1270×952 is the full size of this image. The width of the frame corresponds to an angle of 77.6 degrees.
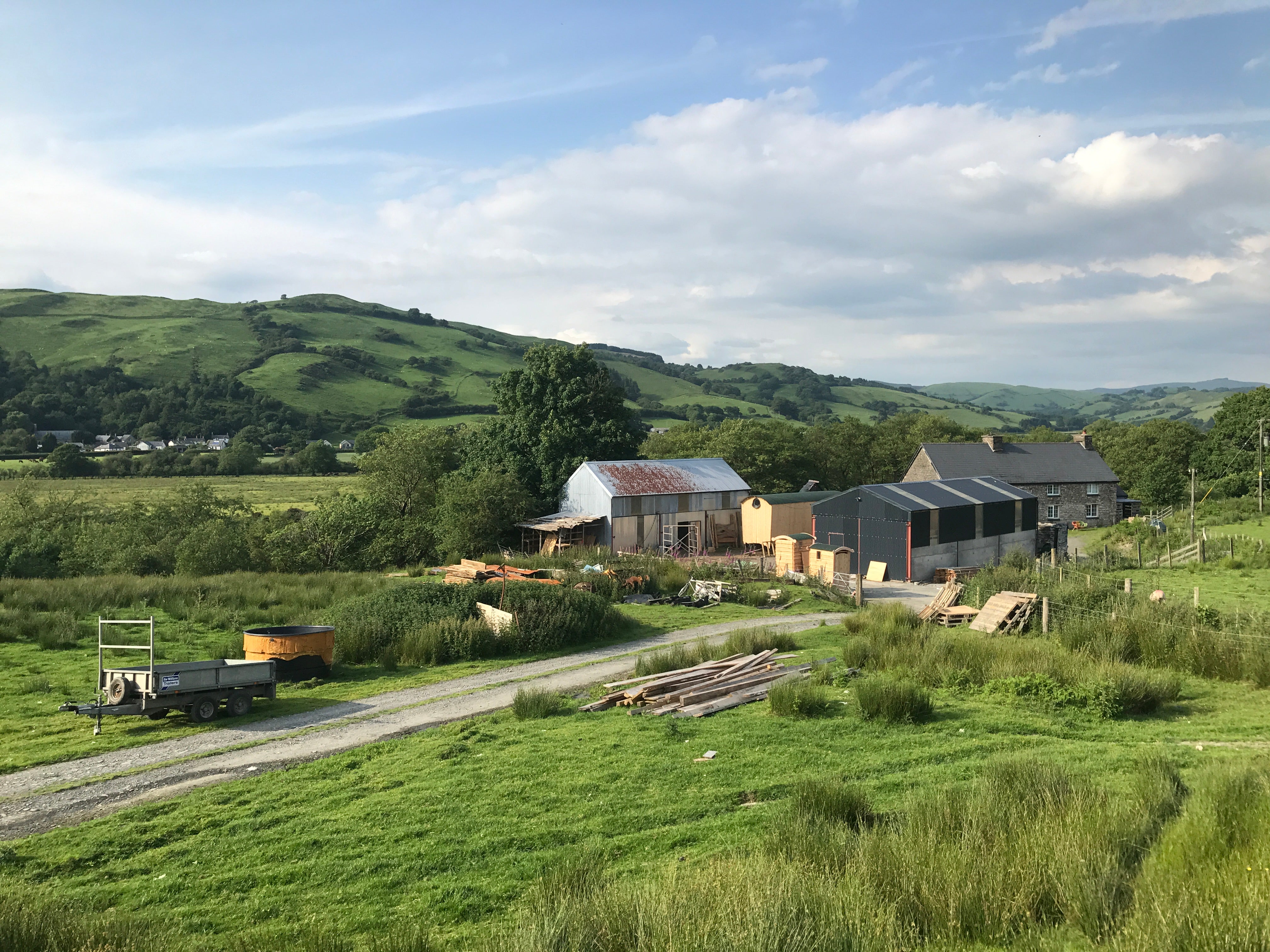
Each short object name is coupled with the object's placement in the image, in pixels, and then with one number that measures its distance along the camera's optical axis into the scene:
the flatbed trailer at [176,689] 13.03
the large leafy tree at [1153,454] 75.50
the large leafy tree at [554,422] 48.88
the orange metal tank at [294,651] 16.61
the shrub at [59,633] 18.84
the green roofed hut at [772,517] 44.78
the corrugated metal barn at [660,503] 43.97
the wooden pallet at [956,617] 22.48
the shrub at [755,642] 18.11
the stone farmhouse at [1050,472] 63.91
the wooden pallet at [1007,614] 19.88
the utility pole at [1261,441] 56.19
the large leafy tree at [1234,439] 71.69
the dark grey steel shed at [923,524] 35.62
